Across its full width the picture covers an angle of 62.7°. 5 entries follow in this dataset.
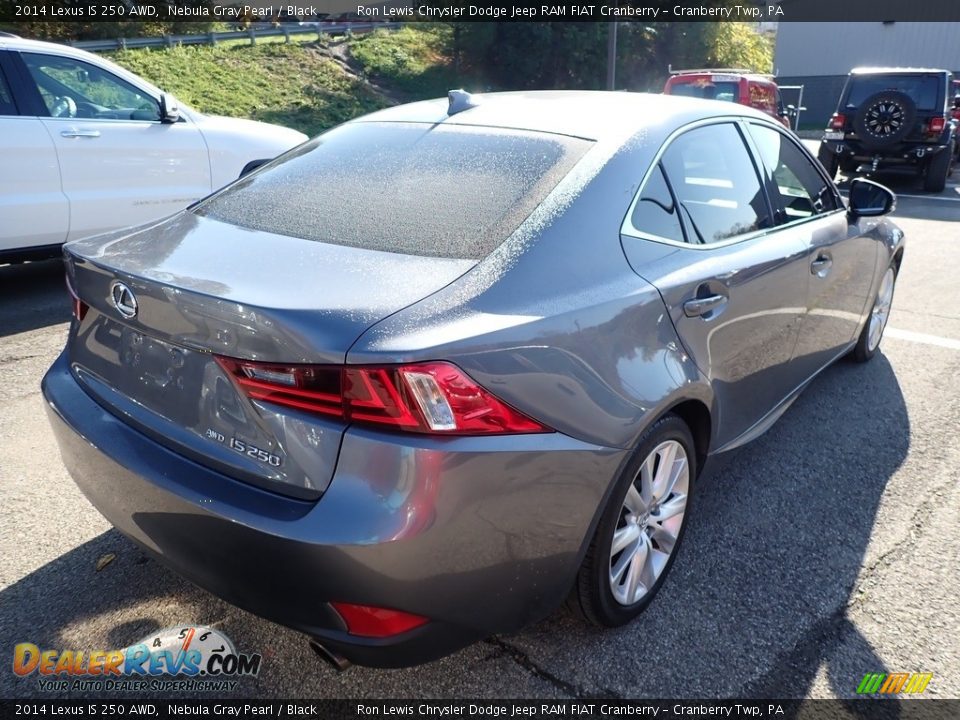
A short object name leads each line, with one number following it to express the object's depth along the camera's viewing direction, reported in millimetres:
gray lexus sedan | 1776
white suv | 5336
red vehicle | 13531
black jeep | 11953
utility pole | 16622
